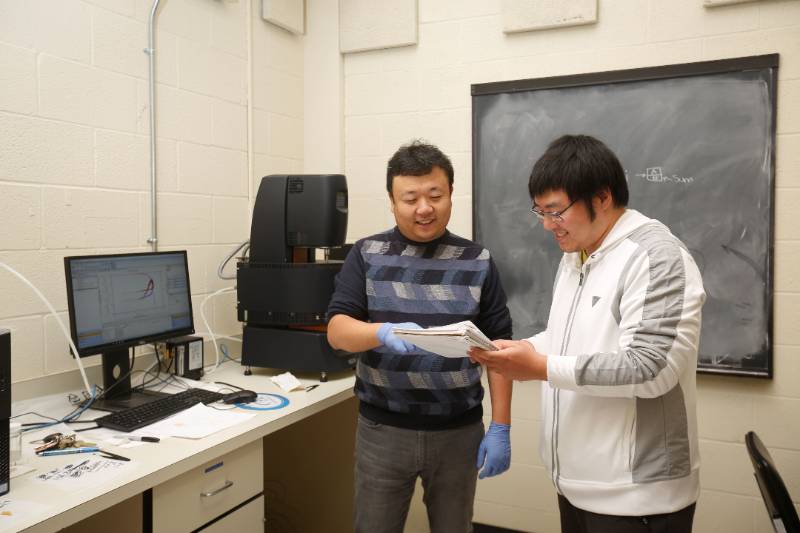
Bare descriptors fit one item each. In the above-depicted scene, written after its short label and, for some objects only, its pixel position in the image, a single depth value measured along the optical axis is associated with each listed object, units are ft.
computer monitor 5.58
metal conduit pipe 7.14
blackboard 7.39
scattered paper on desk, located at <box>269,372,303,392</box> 6.71
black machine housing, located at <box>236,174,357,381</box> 7.00
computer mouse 6.12
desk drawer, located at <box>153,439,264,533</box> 4.75
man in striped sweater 5.31
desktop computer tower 4.09
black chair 4.20
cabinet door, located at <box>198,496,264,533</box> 5.28
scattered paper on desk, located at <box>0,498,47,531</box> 3.66
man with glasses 3.81
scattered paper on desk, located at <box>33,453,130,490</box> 4.23
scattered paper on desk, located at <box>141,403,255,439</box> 5.25
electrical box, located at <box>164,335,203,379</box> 6.90
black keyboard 5.31
